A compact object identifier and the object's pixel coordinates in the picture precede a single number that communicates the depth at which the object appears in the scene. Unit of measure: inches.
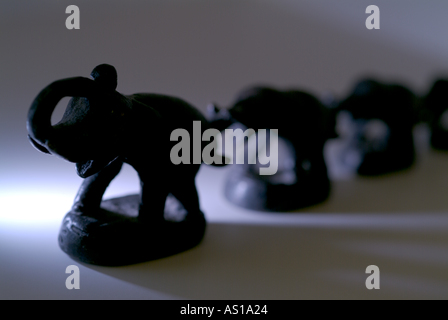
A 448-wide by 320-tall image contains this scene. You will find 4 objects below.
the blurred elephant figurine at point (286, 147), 9.9
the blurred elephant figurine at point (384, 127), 11.8
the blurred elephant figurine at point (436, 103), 13.1
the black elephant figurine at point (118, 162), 8.0
